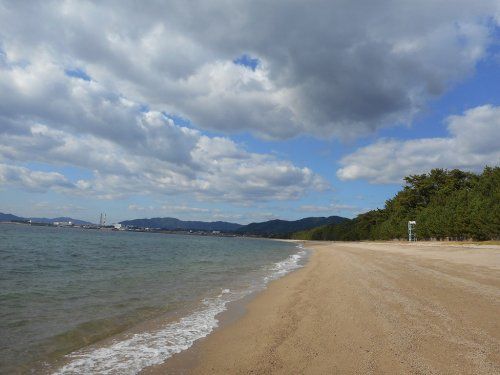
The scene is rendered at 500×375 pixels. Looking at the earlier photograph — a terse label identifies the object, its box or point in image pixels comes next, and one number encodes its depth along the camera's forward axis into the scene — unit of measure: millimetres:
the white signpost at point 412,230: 83375
